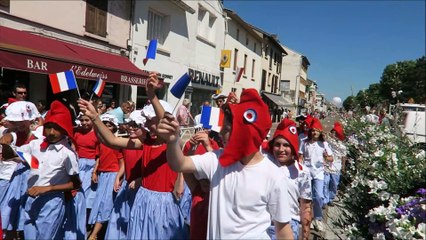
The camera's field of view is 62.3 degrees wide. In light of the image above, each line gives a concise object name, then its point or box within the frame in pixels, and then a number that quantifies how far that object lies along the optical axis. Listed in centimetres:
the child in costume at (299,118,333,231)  583
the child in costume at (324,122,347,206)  569
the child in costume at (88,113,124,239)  473
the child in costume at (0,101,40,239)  392
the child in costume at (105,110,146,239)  362
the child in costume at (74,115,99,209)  498
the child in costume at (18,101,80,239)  339
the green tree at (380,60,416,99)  5278
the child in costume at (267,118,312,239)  349
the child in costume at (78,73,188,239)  311
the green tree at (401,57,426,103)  4622
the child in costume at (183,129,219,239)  269
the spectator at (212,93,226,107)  574
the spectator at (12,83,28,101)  600
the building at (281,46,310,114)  5553
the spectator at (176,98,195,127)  1167
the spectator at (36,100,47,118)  840
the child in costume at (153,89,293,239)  215
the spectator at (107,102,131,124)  713
